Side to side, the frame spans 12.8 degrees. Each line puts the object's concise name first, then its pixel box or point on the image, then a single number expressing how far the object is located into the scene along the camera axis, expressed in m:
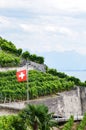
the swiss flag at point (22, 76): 42.43
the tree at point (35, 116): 32.72
